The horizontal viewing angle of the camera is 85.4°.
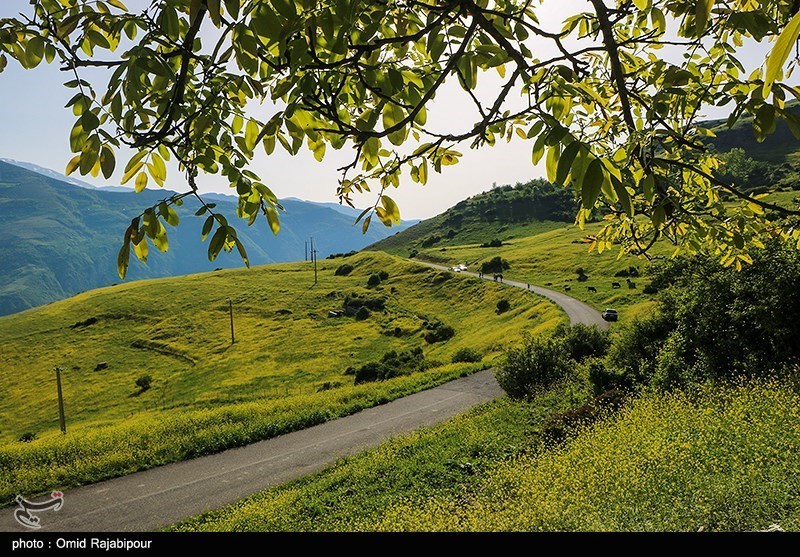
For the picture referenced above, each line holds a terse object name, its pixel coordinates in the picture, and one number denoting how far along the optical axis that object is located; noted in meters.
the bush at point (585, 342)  25.64
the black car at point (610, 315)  46.81
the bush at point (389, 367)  42.09
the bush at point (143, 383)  51.78
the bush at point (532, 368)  21.50
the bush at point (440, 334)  57.91
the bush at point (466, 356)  43.28
